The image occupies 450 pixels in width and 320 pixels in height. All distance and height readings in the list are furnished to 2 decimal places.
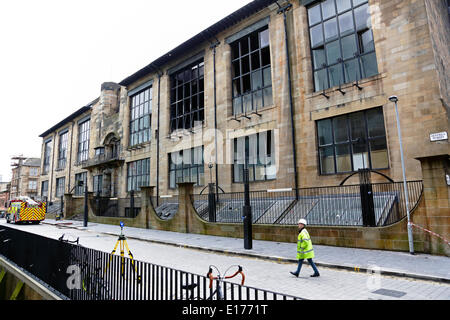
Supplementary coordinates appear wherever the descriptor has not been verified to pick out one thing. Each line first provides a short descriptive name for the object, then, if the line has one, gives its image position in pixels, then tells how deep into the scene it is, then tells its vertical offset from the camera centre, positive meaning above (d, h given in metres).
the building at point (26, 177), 69.19 +7.31
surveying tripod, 5.14 -1.19
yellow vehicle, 29.91 -0.44
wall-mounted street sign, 12.53 +2.49
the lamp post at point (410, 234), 9.65 -1.37
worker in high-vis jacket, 7.53 -1.39
